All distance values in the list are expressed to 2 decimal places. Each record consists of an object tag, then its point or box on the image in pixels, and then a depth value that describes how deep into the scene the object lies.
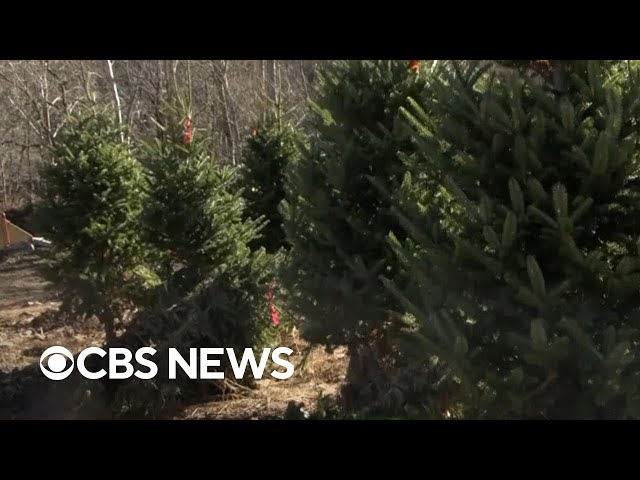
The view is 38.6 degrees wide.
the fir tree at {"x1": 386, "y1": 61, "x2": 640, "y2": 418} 4.66
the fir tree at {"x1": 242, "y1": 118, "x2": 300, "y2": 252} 11.62
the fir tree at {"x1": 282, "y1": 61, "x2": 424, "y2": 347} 7.24
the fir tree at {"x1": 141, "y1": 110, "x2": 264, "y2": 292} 9.59
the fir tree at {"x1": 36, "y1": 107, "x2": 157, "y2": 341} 10.48
